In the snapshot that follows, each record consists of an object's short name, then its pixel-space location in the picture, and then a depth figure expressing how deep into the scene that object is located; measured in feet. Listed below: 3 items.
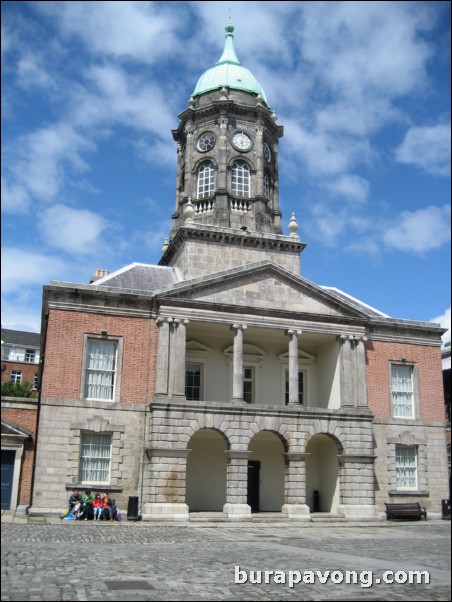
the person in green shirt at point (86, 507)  83.82
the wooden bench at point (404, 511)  97.91
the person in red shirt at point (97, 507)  84.48
